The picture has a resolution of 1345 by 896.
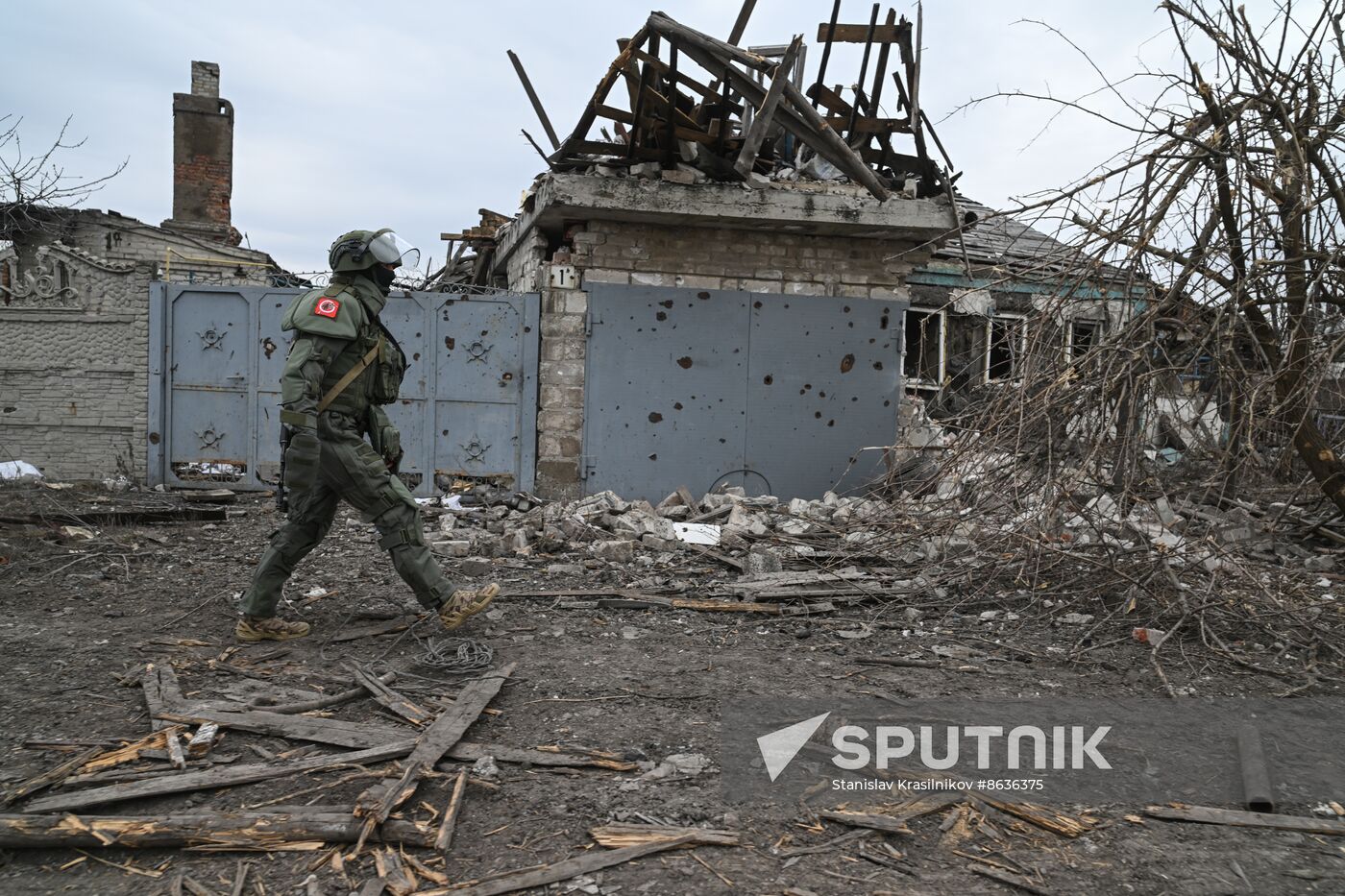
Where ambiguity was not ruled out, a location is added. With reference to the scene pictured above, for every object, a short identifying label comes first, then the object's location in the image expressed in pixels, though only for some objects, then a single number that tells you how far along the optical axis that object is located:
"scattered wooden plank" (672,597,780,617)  5.23
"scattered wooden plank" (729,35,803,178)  7.80
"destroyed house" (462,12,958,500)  8.48
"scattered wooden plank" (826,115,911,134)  8.91
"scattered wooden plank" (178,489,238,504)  8.70
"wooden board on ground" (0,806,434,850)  2.40
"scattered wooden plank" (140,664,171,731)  3.24
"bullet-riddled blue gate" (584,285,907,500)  9.00
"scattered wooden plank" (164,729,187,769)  2.89
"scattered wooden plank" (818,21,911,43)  8.75
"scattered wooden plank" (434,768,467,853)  2.45
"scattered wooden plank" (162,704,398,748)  3.11
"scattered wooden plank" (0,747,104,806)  2.64
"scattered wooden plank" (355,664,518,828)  2.54
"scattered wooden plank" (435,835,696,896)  2.25
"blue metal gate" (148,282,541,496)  9.03
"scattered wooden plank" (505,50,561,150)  8.76
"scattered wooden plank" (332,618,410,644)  4.48
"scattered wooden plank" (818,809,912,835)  2.58
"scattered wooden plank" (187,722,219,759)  2.99
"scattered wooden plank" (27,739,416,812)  2.60
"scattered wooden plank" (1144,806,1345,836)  2.68
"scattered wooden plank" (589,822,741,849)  2.48
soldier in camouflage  4.16
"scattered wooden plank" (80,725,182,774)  2.88
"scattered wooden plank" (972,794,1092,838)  2.63
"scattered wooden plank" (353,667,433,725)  3.35
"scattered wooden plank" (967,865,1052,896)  2.32
